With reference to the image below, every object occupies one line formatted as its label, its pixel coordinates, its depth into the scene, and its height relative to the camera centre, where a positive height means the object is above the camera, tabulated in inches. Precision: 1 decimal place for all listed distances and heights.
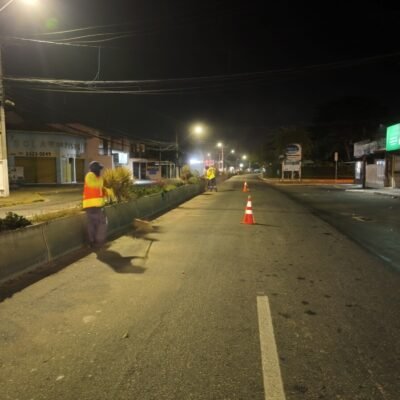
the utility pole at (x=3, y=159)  887.8 +18.4
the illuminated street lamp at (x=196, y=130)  1651.1 +157.5
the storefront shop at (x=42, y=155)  1582.2 +49.2
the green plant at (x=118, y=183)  533.0 -20.7
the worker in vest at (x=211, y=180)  1221.4 -40.7
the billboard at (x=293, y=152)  2107.5 +73.7
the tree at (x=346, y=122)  2399.1 +259.9
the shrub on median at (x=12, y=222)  284.4 -39.0
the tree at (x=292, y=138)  2689.5 +185.7
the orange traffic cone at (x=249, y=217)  522.0 -64.1
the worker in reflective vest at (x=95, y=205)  353.7 -32.5
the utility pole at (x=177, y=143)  1554.6 +90.6
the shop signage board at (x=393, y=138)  1118.4 +80.1
